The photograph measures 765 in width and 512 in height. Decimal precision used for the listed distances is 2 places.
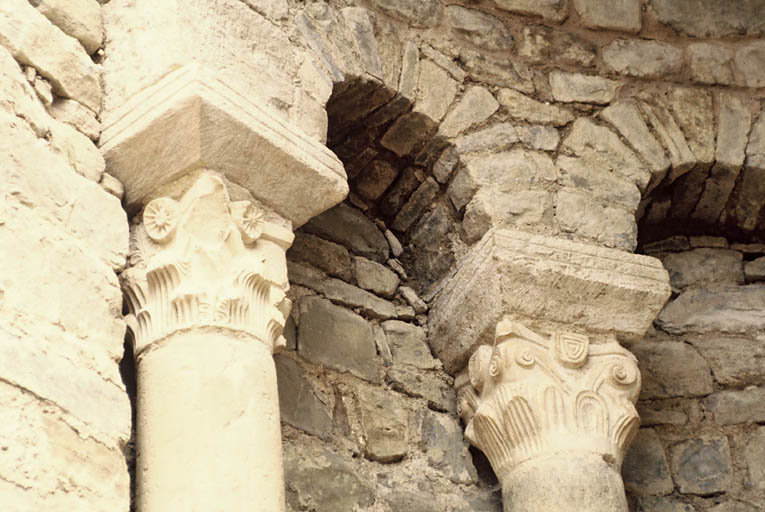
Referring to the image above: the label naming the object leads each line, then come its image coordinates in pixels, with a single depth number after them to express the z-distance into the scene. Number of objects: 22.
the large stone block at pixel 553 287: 4.00
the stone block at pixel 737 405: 4.60
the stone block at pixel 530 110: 4.51
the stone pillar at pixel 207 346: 2.85
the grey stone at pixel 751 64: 4.87
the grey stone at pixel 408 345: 4.29
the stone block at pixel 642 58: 4.76
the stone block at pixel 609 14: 4.83
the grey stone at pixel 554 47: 4.71
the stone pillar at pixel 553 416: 3.71
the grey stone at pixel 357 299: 4.23
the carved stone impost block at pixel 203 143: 3.22
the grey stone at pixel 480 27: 4.61
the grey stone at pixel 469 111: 4.35
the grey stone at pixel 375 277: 4.41
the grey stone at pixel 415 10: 4.43
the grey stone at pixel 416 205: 4.45
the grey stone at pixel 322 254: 4.25
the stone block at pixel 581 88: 4.64
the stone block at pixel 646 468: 4.44
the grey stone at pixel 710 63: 4.82
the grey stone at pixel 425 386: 4.18
